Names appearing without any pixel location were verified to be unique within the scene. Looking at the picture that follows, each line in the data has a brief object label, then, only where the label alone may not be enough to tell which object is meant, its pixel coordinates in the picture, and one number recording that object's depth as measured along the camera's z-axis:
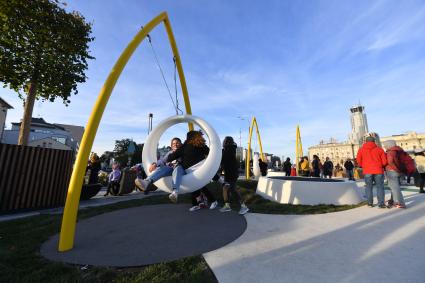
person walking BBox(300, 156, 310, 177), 13.56
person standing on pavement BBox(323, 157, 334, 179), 16.58
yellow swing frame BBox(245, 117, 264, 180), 18.33
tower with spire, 160.38
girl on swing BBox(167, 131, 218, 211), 5.58
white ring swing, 5.03
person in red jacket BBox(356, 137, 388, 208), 5.79
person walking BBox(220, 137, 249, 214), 5.73
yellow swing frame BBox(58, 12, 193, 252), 3.61
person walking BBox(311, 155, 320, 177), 13.92
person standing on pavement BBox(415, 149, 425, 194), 8.78
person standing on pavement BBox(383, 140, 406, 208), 5.66
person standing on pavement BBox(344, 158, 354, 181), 15.52
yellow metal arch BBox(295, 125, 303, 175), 18.16
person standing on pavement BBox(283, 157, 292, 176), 15.31
